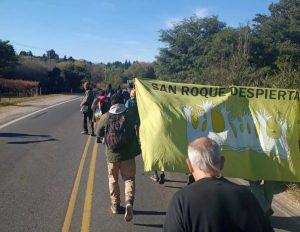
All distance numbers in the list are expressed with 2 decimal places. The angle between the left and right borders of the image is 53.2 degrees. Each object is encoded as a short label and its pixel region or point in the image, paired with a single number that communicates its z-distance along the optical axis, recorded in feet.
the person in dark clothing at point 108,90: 32.67
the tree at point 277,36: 79.18
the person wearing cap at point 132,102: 20.92
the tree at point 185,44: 106.51
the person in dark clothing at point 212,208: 6.19
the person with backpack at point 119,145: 14.83
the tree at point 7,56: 124.45
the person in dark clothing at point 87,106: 33.95
